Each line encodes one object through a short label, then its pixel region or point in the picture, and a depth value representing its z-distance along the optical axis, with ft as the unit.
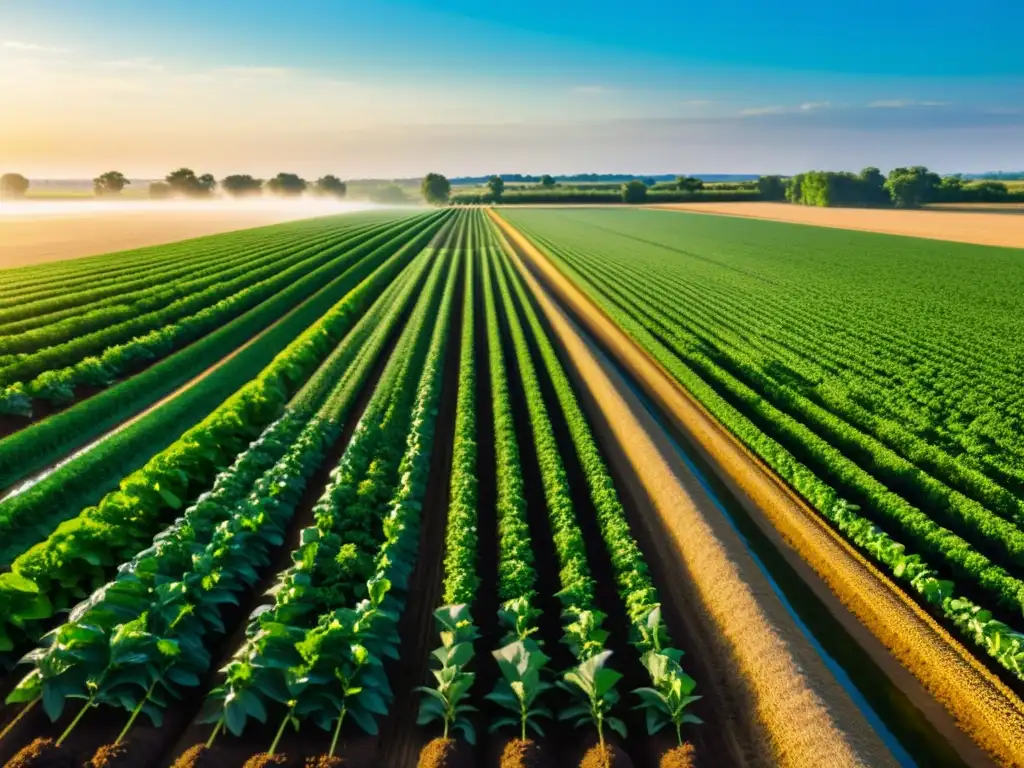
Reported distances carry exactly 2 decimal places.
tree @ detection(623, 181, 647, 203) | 483.10
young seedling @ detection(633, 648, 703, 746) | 23.53
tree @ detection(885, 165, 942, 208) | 367.93
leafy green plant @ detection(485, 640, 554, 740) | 23.21
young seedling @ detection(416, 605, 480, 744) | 23.32
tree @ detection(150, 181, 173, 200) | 615.98
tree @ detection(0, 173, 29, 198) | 592.60
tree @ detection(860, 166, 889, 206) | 392.27
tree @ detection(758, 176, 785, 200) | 483.92
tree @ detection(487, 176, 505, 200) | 545.44
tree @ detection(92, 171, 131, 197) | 645.51
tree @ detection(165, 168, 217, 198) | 609.01
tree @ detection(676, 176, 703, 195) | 501.15
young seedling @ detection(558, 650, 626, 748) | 23.43
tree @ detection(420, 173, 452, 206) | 604.08
